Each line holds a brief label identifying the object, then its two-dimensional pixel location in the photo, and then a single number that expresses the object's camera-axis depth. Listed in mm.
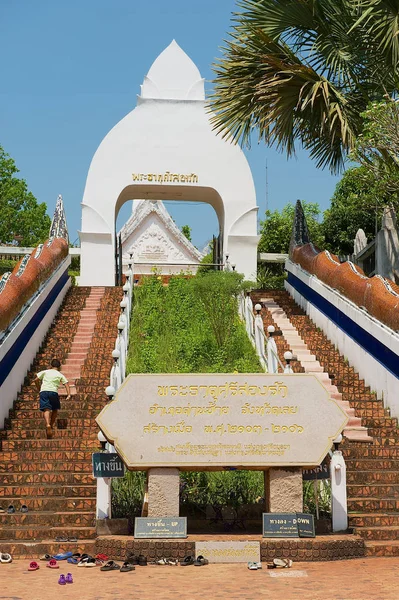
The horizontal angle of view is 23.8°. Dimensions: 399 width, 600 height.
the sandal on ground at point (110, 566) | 7797
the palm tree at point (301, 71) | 15312
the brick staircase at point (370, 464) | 8852
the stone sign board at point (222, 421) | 8562
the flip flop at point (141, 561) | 8016
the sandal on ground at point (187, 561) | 8023
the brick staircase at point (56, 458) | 8852
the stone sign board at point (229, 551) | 8117
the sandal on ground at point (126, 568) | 7754
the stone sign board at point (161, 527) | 8297
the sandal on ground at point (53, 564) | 7961
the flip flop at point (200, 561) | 7988
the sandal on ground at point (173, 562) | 8031
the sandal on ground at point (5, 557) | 8234
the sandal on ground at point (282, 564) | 7949
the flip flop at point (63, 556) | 8258
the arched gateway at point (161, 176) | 21453
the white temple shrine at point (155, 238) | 36219
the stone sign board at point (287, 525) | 8383
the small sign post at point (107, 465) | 8633
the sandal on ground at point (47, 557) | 8289
